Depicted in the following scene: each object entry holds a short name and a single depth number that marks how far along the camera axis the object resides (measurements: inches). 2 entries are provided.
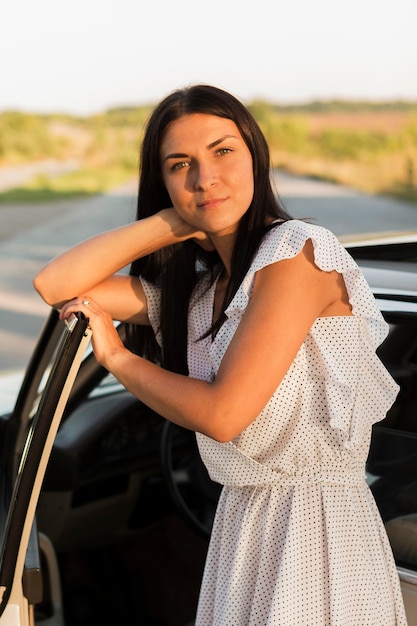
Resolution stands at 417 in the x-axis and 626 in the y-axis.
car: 99.4
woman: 94.8
